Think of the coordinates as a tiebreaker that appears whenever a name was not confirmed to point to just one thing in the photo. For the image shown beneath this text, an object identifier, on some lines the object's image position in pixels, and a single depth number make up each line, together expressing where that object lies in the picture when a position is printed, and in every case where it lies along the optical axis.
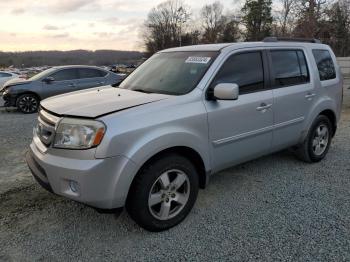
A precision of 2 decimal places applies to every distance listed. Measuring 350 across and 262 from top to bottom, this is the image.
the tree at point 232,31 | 72.94
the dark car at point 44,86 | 11.86
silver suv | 3.10
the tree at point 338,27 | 38.62
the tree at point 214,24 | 77.56
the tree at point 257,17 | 67.19
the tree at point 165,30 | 79.69
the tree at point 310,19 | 33.88
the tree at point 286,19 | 43.09
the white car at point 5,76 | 19.79
